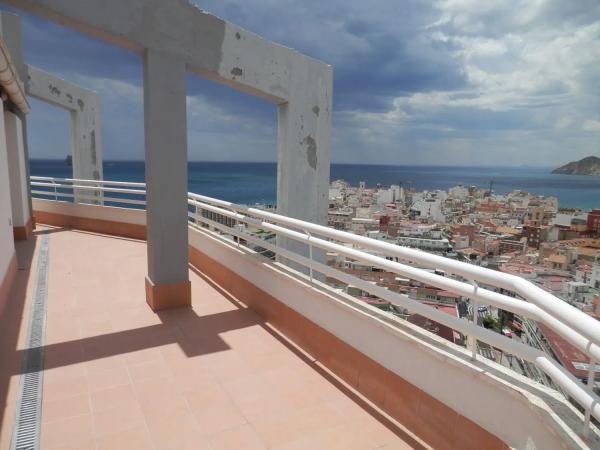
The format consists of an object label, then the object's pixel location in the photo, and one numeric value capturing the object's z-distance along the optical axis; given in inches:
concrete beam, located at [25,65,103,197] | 354.0
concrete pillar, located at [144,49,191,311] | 156.9
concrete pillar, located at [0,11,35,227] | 307.1
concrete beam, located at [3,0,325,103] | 142.3
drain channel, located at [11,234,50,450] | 92.1
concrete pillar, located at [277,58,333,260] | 202.2
